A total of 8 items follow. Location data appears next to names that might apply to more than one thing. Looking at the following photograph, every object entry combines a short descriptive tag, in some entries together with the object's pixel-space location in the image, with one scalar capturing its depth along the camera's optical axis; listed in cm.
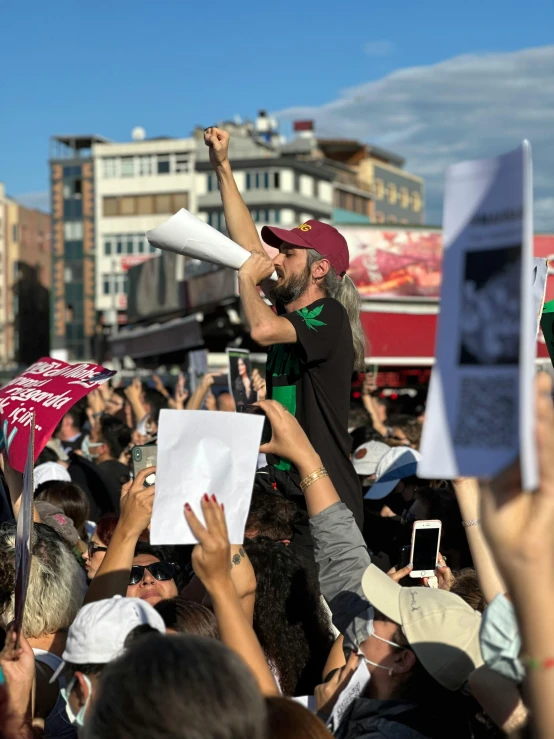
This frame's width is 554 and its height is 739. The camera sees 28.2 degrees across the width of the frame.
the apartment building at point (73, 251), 7931
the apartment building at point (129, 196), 7588
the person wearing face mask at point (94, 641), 236
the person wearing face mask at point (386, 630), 249
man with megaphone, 373
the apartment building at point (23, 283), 9044
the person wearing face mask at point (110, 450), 708
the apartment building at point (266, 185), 7456
